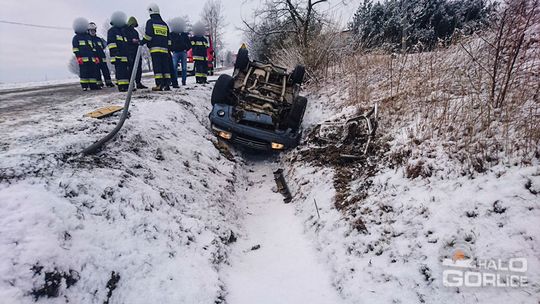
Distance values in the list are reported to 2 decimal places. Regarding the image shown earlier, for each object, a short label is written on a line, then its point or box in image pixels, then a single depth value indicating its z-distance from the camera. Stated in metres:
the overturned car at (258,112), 5.24
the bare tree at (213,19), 33.44
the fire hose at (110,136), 3.17
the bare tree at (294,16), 9.28
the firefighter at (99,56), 8.29
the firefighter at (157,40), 6.50
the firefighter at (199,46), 8.95
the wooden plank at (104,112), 4.34
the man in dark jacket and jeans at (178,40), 8.18
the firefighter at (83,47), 7.57
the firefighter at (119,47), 6.77
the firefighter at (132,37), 6.70
